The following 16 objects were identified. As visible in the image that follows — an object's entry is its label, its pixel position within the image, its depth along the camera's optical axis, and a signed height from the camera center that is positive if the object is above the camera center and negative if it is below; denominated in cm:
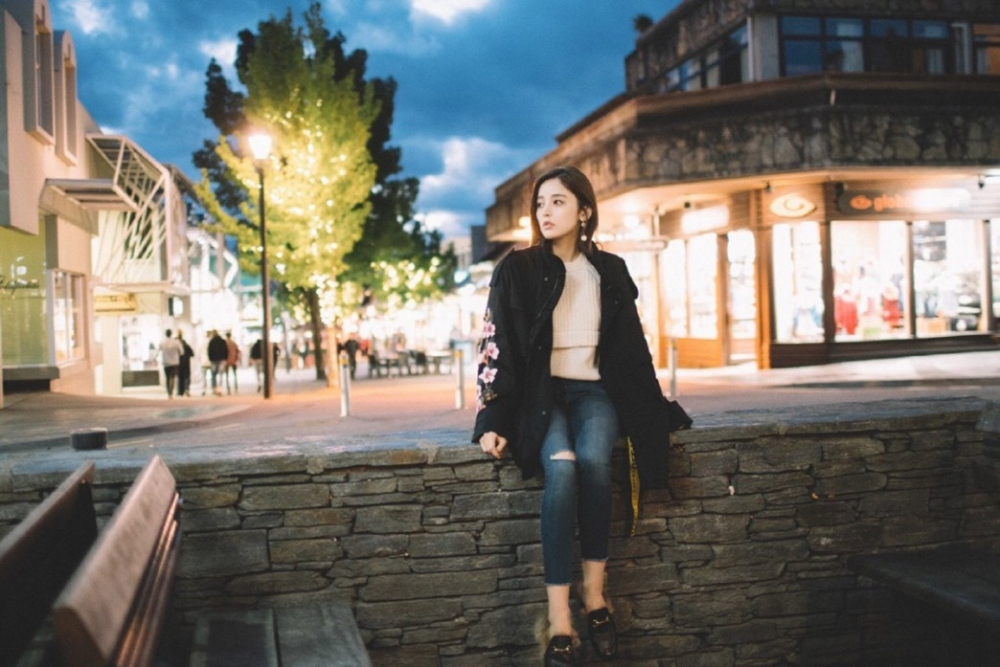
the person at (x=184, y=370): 2530 -66
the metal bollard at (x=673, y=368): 1548 -67
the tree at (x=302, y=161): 2702 +536
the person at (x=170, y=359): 2420 -31
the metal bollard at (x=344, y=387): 1508 -76
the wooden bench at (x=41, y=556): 254 -68
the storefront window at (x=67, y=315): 2002 +81
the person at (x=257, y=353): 2892 -29
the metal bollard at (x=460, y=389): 1605 -93
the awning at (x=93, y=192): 1842 +331
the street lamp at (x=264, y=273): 2088 +175
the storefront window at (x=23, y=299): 1888 +110
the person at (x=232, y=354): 2750 -28
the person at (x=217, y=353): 2630 -22
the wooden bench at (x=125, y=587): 200 -61
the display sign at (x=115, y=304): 2877 +141
